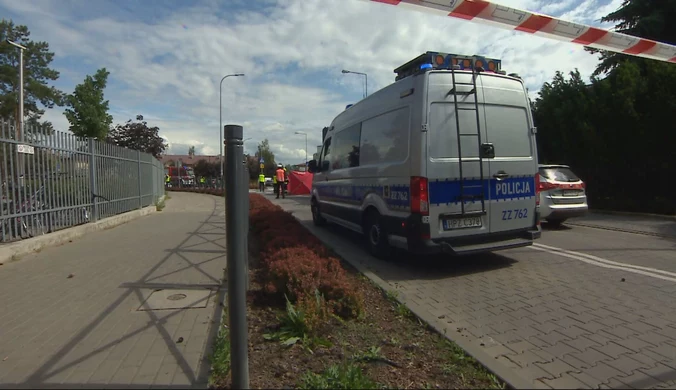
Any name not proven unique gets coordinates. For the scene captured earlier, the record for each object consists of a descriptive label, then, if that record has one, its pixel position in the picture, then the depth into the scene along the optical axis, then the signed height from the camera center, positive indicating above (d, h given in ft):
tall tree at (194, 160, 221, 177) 193.47 +8.07
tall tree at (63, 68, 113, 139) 63.98 +12.58
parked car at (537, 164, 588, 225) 30.17 -1.34
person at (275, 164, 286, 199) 72.38 +0.90
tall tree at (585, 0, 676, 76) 53.06 +20.55
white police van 17.54 +0.86
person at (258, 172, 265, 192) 93.50 +0.36
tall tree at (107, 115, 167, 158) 115.75 +14.09
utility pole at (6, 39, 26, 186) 22.30 +1.81
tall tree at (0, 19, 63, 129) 91.86 +26.56
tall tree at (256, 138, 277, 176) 254.14 +19.96
